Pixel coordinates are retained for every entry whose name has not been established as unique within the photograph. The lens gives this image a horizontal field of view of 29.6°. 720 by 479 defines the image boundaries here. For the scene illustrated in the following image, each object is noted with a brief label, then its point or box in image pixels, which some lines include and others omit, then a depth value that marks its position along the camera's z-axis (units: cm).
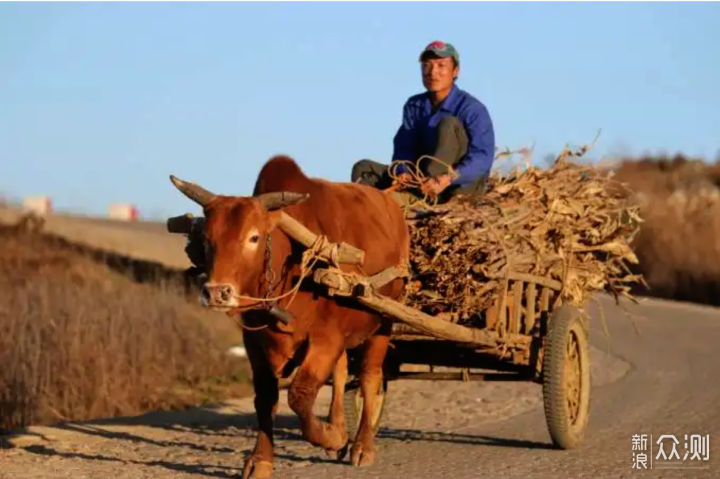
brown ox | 814
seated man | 1095
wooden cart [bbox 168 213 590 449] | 1027
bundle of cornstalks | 1017
